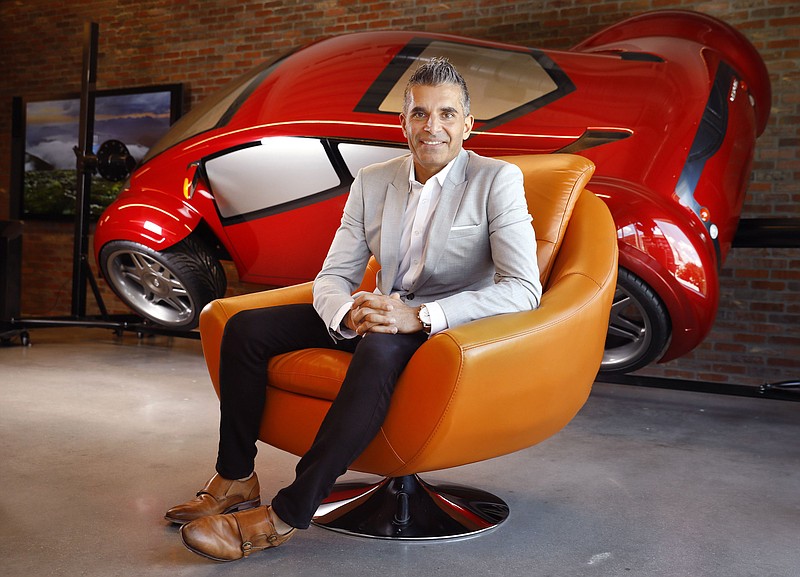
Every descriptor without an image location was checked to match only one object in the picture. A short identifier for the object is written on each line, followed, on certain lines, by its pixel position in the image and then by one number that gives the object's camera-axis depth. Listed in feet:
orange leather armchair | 5.50
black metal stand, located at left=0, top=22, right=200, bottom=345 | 15.79
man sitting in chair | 5.57
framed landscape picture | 20.56
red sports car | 10.17
